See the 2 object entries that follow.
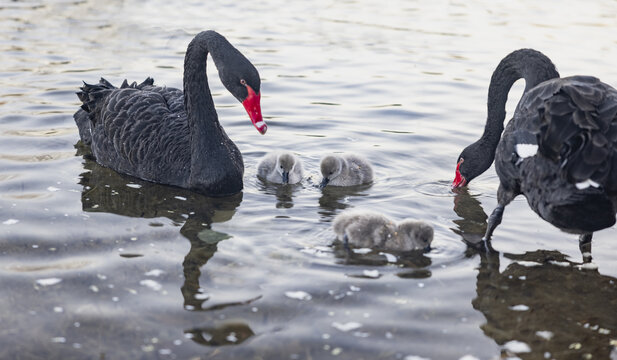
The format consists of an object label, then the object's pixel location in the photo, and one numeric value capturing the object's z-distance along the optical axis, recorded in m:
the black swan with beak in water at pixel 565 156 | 3.91
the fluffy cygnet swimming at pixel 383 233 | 4.66
